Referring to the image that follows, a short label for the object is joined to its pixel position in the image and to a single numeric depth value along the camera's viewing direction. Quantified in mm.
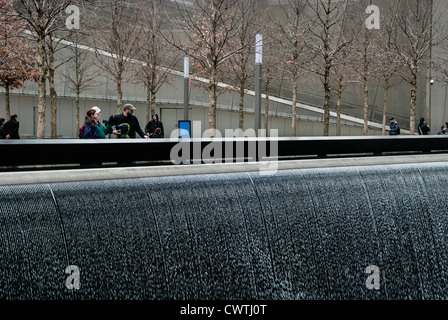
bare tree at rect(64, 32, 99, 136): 29239
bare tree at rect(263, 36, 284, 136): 27734
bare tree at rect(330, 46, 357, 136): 26702
